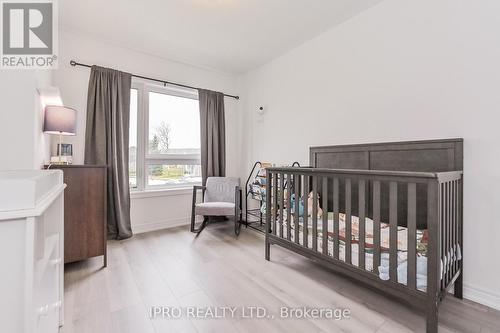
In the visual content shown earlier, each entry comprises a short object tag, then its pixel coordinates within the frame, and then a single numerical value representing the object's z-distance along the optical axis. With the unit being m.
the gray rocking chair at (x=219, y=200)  2.86
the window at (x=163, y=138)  3.12
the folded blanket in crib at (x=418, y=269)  1.32
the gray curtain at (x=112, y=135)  2.66
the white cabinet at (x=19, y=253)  0.58
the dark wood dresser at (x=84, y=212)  1.97
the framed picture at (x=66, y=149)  2.29
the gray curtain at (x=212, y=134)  3.48
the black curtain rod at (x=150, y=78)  2.60
